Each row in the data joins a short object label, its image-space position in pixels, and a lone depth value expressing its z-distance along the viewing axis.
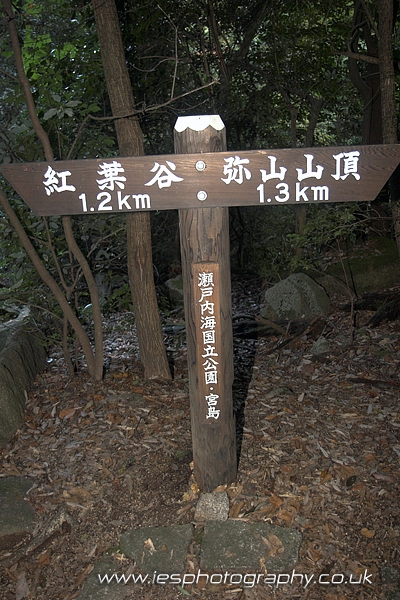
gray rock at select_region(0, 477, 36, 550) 3.42
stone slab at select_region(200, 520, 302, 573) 3.01
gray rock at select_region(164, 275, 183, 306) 8.75
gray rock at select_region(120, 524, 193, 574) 3.06
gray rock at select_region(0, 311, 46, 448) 4.36
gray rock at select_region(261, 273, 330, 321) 6.71
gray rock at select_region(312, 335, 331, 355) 5.62
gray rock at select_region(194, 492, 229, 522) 3.34
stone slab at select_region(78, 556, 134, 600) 2.91
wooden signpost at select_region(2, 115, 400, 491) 2.79
